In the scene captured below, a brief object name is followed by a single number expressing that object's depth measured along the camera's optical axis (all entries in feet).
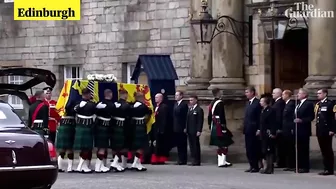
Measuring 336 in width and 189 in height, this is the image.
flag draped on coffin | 64.85
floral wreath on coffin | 67.82
